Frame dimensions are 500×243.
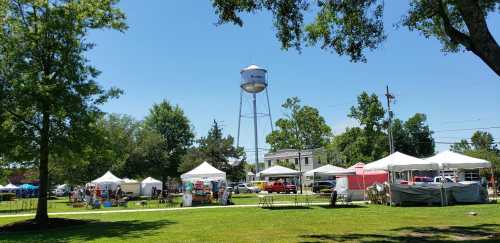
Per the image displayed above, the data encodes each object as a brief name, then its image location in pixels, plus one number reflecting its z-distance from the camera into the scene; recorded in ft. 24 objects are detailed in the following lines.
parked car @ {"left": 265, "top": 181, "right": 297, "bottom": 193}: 171.32
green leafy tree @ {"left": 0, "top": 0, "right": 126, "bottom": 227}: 62.34
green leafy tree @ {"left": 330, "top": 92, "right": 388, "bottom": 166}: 201.77
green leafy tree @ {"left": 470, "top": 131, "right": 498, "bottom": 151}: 339.98
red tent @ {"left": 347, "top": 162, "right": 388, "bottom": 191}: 109.81
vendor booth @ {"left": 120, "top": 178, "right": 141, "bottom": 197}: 157.06
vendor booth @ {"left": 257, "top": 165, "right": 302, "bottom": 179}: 139.03
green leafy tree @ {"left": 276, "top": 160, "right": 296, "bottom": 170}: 269.85
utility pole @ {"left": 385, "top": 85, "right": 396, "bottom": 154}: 147.97
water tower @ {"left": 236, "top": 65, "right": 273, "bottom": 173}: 208.03
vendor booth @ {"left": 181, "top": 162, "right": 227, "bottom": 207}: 101.30
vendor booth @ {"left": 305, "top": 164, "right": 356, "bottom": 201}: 100.33
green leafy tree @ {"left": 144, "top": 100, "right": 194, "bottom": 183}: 231.91
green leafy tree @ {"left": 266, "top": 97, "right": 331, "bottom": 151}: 206.39
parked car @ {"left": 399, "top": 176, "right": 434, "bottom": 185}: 139.54
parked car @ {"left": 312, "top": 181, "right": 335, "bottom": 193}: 155.22
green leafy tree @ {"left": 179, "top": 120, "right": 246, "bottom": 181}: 184.65
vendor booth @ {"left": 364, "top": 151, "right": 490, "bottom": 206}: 83.66
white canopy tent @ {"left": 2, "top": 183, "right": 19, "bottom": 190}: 210.59
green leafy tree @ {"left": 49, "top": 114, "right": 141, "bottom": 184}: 69.41
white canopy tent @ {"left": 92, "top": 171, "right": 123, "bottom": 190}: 135.54
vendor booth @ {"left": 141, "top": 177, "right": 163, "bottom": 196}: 165.58
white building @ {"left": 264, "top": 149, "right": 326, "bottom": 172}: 274.98
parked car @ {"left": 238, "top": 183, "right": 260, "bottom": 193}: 190.35
